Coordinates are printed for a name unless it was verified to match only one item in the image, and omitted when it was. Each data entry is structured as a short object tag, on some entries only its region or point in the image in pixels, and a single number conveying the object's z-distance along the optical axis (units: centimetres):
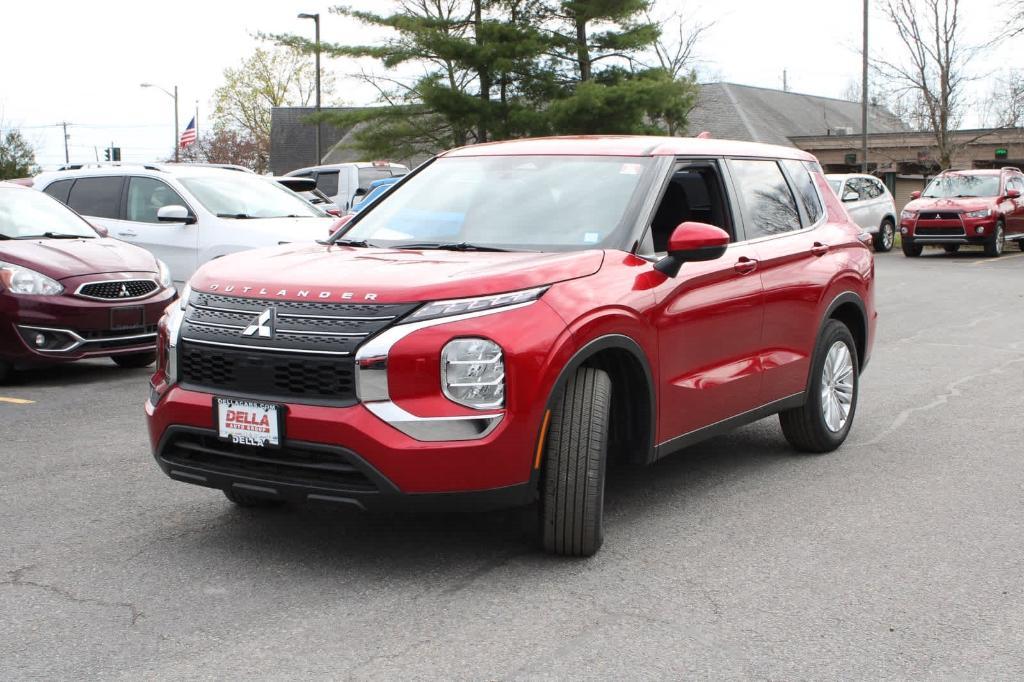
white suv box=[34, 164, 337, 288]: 1181
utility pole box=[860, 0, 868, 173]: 3450
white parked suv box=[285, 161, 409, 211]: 2372
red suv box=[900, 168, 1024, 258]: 2527
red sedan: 918
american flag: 4481
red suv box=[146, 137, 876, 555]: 430
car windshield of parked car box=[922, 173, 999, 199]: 2617
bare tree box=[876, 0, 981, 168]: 3794
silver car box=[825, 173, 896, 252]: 2680
